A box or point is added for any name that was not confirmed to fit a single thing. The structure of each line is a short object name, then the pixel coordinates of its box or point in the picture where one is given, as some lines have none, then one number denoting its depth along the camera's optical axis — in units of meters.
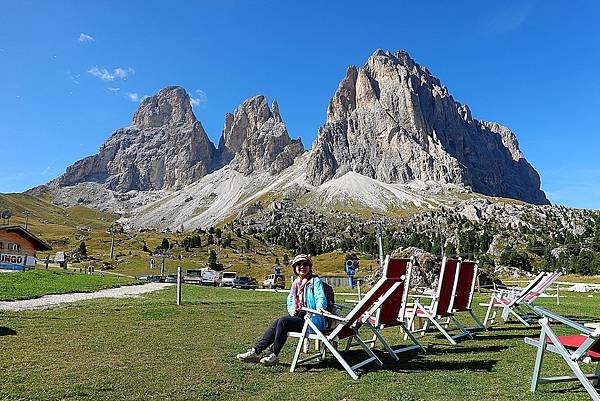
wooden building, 45.31
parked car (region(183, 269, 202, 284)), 60.86
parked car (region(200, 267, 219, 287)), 62.72
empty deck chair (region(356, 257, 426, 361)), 8.02
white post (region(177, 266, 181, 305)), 18.54
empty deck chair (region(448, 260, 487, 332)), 10.53
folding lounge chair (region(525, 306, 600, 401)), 5.17
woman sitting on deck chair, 7.52
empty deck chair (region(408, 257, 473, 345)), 10.07
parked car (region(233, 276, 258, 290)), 54.17
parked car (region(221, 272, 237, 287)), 58.44
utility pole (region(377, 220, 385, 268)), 21.98
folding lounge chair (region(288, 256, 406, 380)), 7.08
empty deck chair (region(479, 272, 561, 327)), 12.27
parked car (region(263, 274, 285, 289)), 55.64
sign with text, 44.51
